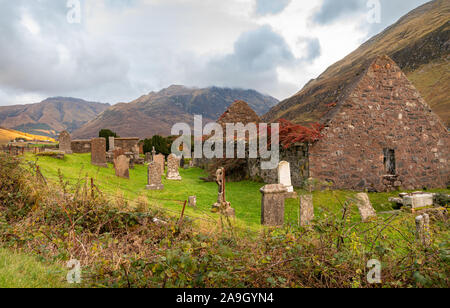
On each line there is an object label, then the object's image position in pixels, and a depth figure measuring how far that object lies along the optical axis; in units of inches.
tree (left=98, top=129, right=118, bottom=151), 1002.1
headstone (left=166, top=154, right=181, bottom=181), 562.9
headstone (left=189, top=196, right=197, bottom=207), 317.4
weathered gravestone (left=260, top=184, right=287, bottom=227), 257.1
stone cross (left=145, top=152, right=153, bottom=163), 932.0
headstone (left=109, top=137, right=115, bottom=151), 854.6
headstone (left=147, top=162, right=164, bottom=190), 415.2
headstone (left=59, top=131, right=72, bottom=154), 646.0
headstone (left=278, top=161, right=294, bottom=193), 369.7
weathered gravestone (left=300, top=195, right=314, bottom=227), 259.3
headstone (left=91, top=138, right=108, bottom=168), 538.6
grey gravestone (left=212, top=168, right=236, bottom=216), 304.5
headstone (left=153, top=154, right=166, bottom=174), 514.4
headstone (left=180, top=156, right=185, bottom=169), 958.4
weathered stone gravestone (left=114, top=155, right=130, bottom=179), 469.1
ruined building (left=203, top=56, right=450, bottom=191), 388.8
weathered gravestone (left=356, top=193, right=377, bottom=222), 266.3
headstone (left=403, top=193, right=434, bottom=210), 295.7
